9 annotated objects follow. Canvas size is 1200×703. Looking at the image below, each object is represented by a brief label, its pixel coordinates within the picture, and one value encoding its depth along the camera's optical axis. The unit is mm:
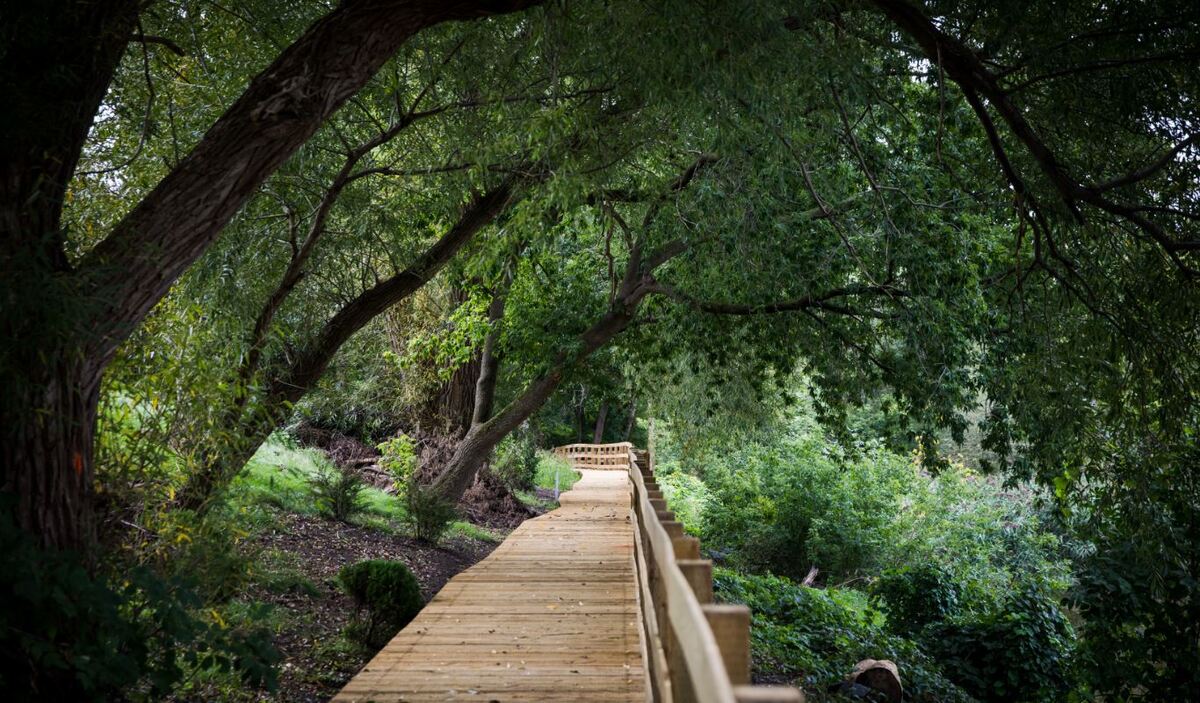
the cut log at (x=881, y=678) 10344
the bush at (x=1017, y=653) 11266
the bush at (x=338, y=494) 12516
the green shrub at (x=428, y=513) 12852
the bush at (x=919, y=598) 14125
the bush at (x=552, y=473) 29114
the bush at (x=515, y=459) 20125
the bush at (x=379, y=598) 7660
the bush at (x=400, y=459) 15031
